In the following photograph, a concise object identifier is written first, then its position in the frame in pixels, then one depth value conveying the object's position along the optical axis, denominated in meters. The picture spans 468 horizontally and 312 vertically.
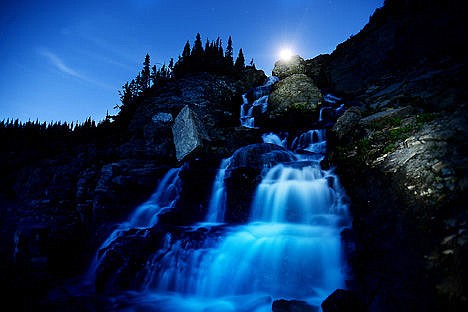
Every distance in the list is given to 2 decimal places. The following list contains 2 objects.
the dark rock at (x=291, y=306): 4.42
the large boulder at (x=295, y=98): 16.07
